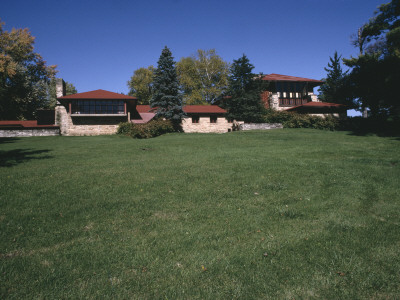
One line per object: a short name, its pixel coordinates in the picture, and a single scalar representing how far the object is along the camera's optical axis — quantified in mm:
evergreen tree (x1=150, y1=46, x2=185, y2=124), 30938
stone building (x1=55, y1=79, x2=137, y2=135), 30625
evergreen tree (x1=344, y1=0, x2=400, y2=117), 21719
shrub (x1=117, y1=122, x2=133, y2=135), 27019
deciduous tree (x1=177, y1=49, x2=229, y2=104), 48781
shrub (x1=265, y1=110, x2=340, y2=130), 27688
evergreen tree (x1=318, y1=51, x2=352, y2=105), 36562
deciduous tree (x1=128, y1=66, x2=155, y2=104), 51156
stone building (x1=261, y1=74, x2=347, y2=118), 37875
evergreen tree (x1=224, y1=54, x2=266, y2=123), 32000
